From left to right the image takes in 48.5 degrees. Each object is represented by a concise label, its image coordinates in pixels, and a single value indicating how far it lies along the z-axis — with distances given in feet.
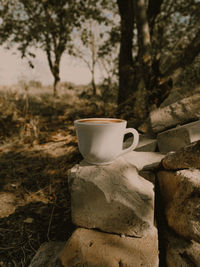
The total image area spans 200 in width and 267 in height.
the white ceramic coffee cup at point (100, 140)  1.15
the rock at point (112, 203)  1.13
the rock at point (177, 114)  1.50
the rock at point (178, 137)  1.34
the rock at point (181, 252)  1.05
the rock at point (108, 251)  1.04
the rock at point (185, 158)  1.10
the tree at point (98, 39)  16.16
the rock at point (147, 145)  1.54
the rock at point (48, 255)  1.20
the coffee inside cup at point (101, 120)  1.33
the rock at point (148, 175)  1.31
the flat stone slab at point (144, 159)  1.32
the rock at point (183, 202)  1.04
